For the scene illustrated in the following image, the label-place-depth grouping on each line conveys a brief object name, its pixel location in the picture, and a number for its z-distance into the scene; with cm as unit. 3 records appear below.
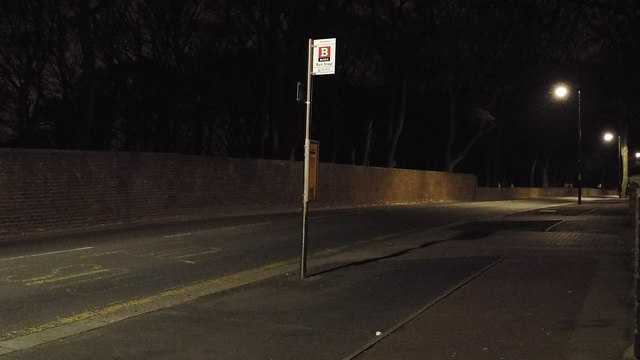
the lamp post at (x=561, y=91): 3244
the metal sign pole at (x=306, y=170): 968
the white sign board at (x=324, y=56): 954
